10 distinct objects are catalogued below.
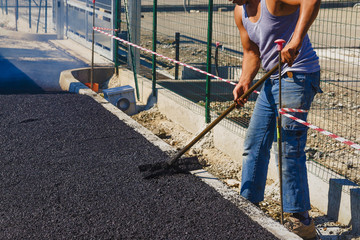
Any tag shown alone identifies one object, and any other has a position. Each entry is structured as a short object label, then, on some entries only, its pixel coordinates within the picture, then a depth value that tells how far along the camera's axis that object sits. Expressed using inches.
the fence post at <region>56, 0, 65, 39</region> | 653.9
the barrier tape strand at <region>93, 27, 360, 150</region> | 161.2
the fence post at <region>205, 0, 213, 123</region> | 267.6
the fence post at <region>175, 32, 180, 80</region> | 381.4
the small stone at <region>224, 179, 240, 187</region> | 222.8
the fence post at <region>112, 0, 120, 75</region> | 397.9
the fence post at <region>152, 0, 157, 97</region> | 336.5
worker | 161.2
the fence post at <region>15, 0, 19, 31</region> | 767.5
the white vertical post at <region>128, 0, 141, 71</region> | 389.7
